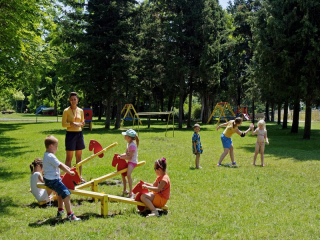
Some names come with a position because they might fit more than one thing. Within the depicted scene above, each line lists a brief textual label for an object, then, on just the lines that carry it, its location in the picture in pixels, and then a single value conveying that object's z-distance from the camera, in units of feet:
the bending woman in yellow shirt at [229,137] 34.78
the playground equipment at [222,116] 110.76
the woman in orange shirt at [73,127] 24.97
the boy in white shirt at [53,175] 17.24
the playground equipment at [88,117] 87.35
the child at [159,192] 18.76
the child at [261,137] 35.78
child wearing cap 22.00
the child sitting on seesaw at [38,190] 20.13
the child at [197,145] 33.47
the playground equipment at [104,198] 18.29
